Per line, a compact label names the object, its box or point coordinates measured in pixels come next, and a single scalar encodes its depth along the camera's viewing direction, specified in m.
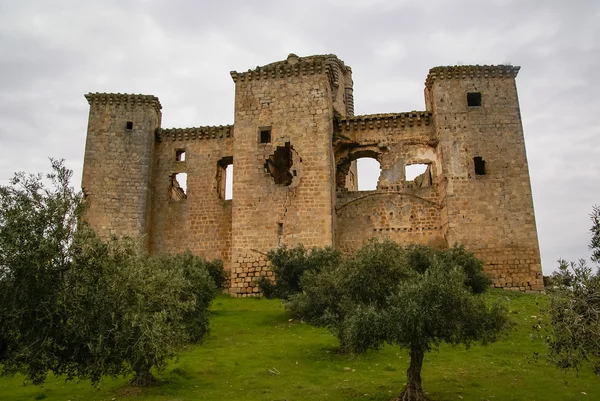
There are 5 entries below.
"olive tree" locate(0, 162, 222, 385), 8.90
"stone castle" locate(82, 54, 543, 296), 22.92
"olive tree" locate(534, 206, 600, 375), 7.75
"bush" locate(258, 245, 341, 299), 20.06
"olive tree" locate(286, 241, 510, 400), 9.65
